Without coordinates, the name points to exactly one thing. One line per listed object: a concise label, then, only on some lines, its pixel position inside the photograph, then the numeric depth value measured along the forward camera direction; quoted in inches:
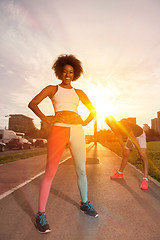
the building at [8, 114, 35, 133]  5890.8
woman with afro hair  123.2
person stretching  218.8
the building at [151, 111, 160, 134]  5511.8
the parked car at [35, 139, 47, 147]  1637.6
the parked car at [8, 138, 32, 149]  1194.0
